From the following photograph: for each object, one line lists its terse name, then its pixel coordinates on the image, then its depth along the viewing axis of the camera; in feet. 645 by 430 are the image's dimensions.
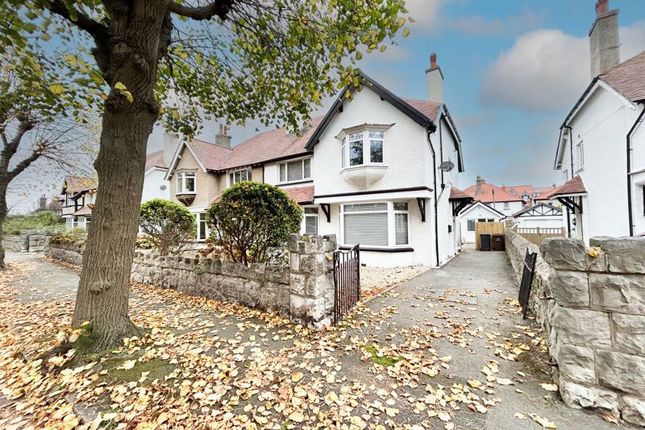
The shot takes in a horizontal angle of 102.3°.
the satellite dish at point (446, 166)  37.96
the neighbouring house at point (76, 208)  92.94
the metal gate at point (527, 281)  15.89
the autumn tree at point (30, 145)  29.81
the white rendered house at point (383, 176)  35.47
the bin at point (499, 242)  54.95
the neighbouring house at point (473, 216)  96.43
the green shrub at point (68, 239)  40.86
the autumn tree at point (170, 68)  12.16
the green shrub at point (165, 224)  29.04
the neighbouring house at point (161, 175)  73.67
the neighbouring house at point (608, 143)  28.07
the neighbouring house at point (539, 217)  92.84
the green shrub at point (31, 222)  82.41
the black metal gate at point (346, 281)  16.26
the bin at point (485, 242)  56.34
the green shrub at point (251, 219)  18.34
